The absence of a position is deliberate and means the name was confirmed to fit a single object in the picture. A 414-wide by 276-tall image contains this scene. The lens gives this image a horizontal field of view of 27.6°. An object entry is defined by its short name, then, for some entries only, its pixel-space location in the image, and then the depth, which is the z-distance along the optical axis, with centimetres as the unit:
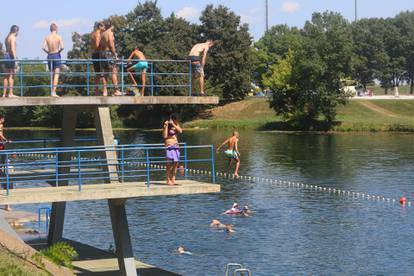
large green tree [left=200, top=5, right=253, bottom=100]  14788
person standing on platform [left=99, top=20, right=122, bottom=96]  2650
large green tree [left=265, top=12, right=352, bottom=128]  12069
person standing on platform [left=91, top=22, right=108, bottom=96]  2672
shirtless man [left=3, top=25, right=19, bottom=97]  2588
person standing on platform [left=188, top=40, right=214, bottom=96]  2847
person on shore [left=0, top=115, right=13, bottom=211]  3055
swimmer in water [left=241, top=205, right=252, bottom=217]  5141
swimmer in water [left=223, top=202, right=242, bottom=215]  5116
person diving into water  3891
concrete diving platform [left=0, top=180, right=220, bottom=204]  2369
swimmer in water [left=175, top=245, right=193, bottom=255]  4009
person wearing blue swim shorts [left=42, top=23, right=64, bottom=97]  2625
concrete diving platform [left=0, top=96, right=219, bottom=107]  2494
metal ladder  3553
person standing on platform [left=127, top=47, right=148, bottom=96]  2723
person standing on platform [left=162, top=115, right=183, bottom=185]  2576
